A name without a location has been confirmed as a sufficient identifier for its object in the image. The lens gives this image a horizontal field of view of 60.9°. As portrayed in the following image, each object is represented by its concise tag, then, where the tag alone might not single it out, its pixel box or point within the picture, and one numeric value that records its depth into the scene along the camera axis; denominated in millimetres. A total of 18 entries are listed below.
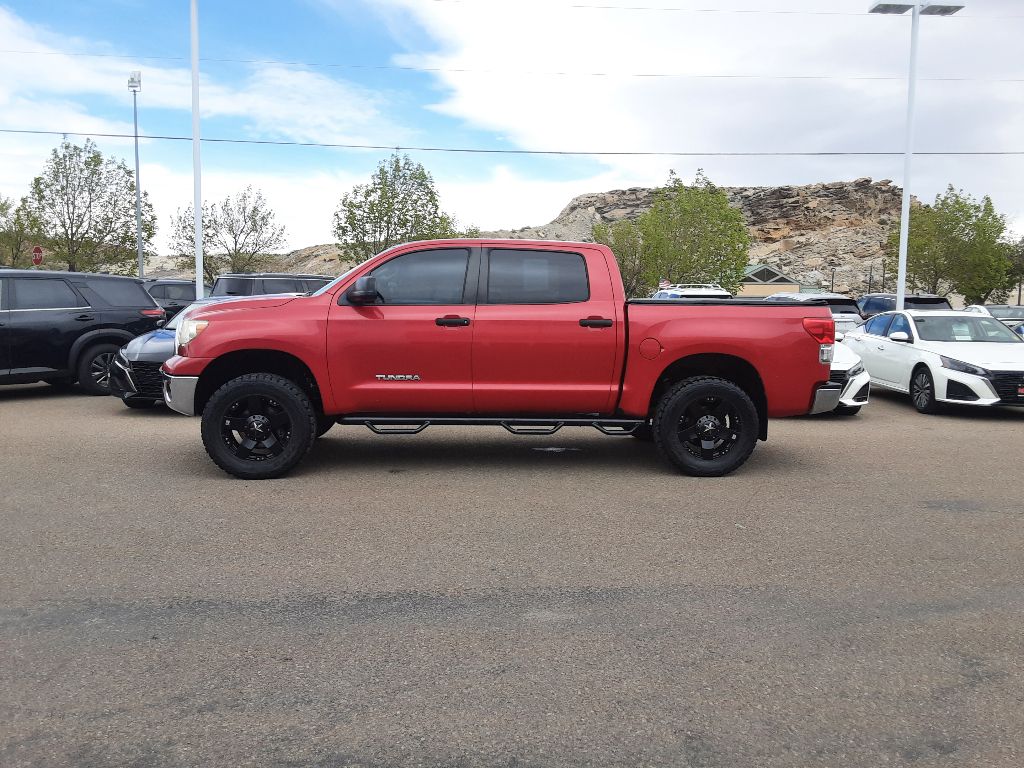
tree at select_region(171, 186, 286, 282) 55219
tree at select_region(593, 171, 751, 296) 58500
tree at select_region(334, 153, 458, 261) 47969
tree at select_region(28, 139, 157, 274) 42688
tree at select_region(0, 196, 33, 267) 44797
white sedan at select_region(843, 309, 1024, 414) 11430
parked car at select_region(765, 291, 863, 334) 18797
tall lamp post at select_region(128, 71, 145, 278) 38750
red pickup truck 7090
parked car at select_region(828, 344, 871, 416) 11195
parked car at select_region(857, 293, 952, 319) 24641
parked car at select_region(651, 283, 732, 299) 22872
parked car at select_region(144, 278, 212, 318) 22562
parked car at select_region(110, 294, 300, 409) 10703
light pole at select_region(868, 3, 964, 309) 22875
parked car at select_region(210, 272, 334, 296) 16344
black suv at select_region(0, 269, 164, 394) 11875
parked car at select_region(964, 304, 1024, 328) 25062
